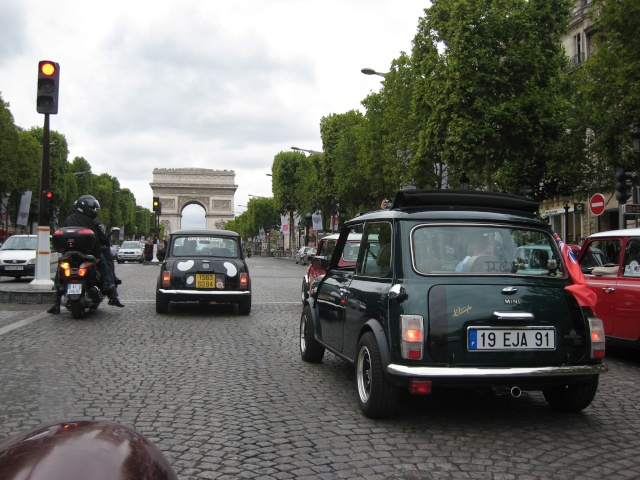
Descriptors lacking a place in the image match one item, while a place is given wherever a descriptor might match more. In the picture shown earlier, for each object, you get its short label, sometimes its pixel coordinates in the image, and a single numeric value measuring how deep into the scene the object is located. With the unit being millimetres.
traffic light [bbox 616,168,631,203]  15914
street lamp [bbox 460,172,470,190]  25684
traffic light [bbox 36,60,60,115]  14000
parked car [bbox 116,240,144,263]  47781
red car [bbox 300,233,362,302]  6921
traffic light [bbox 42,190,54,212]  14578
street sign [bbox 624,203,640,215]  13741
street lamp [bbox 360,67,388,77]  29675
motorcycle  10914
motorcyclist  11578
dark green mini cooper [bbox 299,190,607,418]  4578
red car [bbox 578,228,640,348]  7383
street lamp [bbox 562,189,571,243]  30484
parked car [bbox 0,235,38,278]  20953
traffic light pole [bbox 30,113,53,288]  14461
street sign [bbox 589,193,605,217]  17938
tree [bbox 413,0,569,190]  24375
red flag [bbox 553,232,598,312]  4922
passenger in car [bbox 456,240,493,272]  5020
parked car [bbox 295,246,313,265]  46719
